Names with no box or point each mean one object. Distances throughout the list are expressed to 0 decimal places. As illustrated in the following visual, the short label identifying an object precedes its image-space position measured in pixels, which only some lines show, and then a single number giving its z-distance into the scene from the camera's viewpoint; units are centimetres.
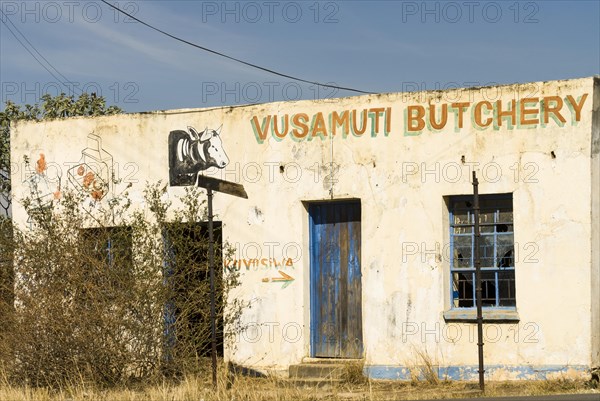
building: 1505
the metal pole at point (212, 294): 1484
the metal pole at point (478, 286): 1431
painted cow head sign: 1747
